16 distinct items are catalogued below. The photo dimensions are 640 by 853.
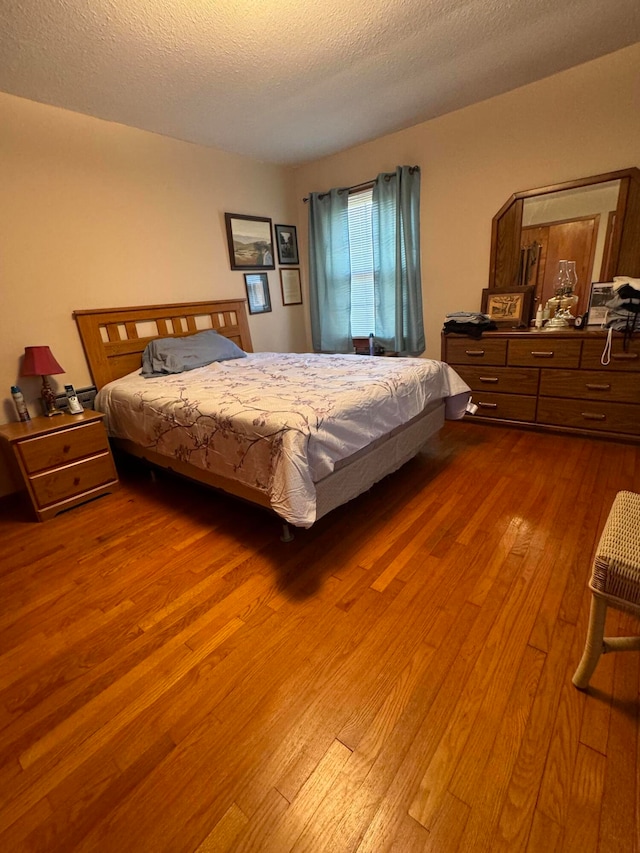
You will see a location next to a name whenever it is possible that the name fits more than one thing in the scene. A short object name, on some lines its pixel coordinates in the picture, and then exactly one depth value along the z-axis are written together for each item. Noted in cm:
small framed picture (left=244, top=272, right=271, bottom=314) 382
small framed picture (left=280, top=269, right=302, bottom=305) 416
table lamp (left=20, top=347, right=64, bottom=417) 234
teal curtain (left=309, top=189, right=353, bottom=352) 381
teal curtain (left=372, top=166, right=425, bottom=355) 333
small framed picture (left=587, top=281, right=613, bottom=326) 265
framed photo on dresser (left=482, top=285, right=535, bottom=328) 296
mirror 259
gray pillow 283
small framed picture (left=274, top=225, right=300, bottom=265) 402
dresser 253
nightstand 215
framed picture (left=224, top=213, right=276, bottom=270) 358
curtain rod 325
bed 162
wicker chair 94
